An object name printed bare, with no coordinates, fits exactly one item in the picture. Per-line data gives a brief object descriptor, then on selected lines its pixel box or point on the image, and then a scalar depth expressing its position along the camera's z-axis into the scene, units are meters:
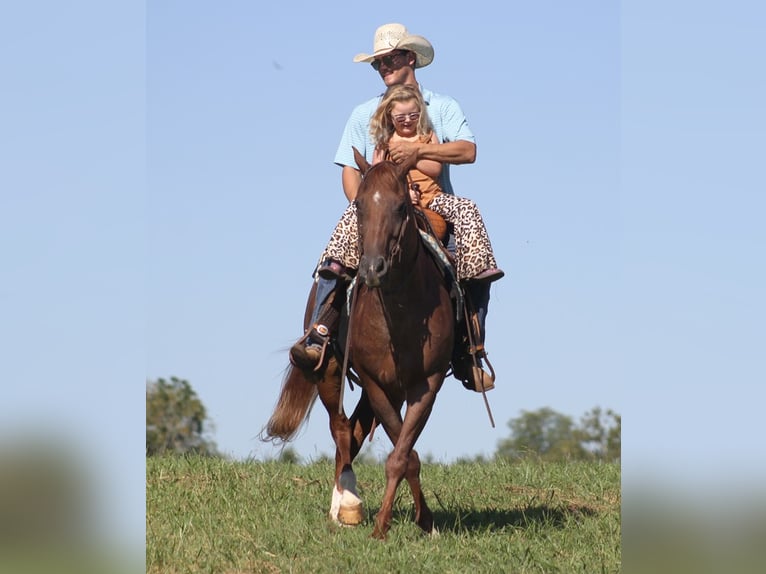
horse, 16.75
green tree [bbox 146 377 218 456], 72.37
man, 18.20
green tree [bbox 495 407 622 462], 75.16
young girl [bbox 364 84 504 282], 18.02
